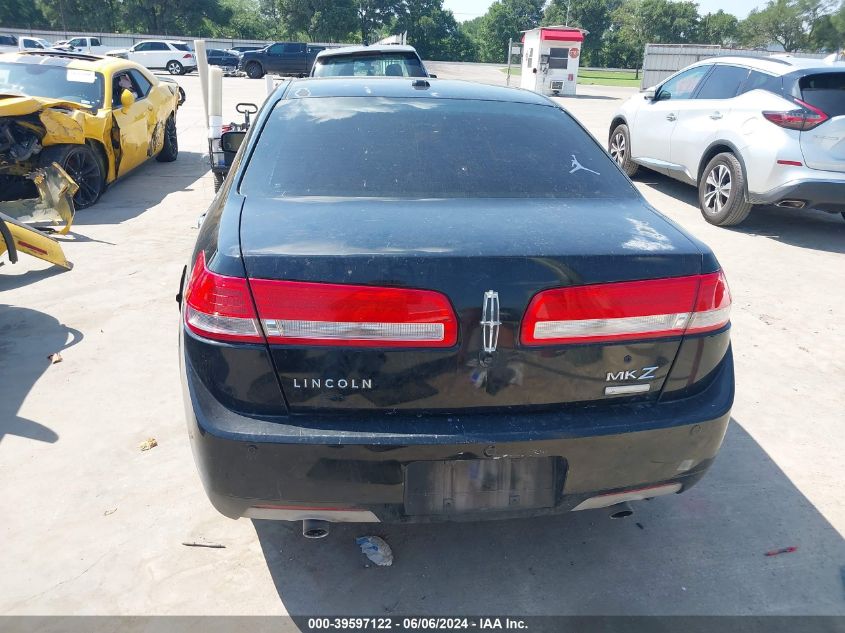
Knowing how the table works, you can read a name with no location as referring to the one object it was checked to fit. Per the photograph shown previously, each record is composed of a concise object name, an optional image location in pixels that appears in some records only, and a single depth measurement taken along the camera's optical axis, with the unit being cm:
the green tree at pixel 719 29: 7350
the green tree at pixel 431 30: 6838
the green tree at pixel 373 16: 6806
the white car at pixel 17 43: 3328
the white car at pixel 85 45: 3445
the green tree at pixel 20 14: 5500
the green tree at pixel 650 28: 6819
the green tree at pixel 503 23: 7825
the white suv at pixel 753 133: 643
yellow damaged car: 686
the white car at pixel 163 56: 3362
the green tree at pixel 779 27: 7612
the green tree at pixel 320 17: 6209
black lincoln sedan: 195
